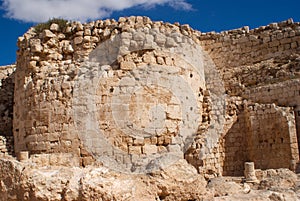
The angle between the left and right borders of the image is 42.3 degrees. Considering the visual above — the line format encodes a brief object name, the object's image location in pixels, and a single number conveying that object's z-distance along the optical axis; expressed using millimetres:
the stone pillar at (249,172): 9242
